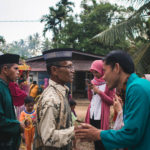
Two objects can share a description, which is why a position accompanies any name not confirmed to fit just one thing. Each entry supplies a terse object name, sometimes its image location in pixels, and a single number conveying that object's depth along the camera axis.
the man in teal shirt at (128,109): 1.18
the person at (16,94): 2.85
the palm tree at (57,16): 24.49
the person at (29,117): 3.70
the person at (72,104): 4.15
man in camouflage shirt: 1.45
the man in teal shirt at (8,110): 2.06
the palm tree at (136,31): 6.38
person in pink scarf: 3.02
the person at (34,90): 8.45
